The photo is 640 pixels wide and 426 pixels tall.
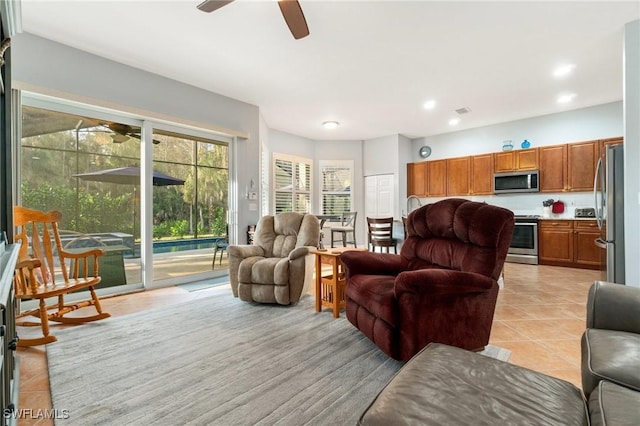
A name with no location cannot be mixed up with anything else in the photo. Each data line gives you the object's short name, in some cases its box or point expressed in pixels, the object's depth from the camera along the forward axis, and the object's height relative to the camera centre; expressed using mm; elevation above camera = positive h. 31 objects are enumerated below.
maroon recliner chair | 1749 -499
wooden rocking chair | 2258 -540
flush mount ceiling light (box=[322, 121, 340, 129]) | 5762 +1756
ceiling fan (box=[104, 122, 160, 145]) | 3631 +1041
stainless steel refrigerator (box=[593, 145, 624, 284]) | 2859 -7
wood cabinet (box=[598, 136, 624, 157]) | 4712 +1129
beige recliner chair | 3100 -517
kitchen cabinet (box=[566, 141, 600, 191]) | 4961 +809
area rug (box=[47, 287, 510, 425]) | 1487 -985
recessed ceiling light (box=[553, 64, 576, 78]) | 3621 +1780
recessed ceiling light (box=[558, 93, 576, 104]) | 4574 +1801
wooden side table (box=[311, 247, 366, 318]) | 2775 -694
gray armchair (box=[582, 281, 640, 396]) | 988 -511
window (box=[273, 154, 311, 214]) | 6352 +674
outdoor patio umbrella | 3459 +478
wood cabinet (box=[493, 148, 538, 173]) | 5562 +1005
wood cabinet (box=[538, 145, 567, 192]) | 5254 +790
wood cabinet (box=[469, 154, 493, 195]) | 6055 +789
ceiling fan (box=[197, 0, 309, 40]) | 2131 +1502
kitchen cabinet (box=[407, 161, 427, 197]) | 6922 +809
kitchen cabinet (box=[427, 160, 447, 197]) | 6656 +780
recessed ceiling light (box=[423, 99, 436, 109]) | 4773 +1799
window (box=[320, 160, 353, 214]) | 7215 +671
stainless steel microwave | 5539 +581
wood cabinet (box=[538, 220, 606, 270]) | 4828 -543
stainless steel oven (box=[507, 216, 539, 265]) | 5398 -548
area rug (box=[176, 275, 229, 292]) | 3927 -971
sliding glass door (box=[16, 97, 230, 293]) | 3137 +339
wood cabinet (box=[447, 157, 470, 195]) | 6355 +806
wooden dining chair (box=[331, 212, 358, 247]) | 5917 -311
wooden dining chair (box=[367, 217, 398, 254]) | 4707 -309
